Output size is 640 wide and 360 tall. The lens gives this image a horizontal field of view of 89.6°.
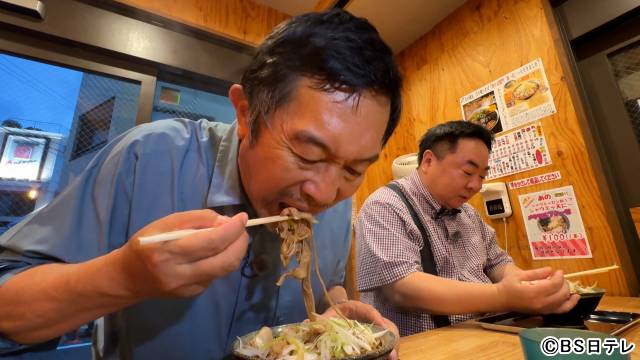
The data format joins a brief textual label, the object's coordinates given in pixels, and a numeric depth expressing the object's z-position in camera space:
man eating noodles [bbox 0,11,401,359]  0.68
